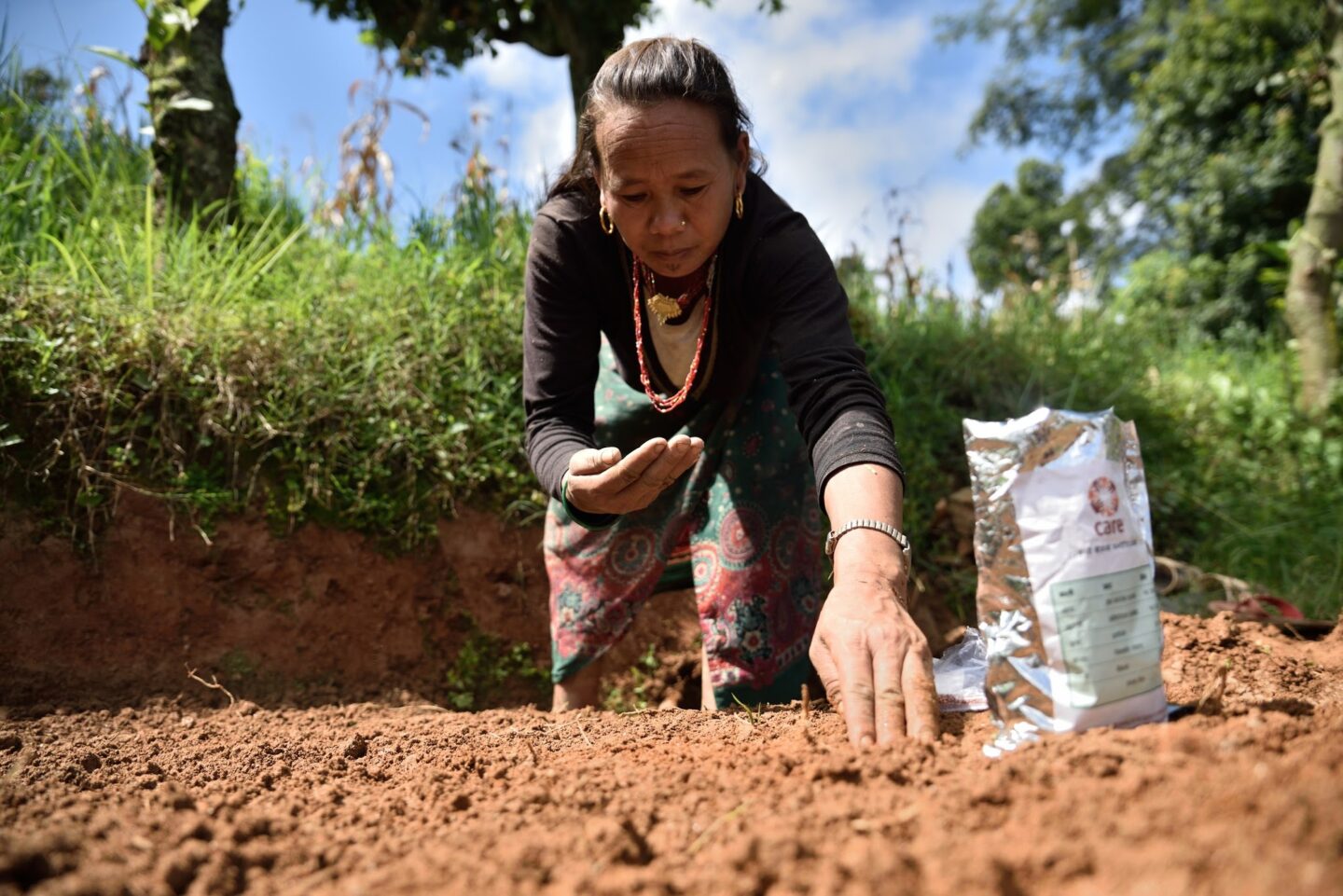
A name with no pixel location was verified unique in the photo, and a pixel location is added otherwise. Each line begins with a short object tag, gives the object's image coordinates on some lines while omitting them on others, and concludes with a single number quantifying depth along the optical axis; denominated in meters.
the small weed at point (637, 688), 2.87
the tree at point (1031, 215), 20.30
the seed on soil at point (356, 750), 1.60
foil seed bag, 1.12
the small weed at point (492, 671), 2.87
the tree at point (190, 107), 3.22
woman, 1.46
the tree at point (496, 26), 3.97
